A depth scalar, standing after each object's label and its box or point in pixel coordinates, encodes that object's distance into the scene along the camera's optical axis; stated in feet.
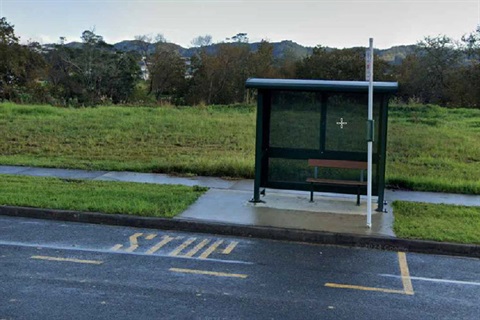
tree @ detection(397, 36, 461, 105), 133.28
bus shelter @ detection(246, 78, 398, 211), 32.83
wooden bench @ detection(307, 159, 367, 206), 32.32
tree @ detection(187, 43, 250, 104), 157.33
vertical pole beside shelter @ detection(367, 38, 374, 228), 27.22
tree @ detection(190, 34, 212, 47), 189.26
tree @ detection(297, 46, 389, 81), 132.25
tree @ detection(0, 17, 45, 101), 132.46
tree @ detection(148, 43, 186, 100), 169.07
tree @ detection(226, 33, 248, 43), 183.01
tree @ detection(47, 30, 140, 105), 165.48
